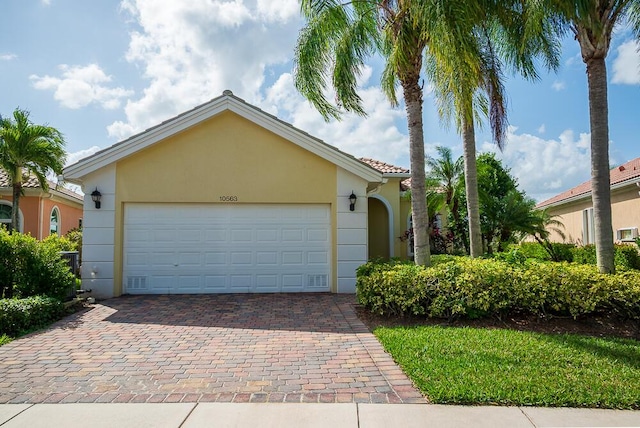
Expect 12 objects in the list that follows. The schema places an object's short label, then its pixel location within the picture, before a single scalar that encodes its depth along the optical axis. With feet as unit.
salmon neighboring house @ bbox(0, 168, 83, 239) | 56.13
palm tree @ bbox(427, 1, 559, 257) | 25.14
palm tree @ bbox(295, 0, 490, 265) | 28.55
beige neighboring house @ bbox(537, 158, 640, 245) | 47.14
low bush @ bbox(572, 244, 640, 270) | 37.40
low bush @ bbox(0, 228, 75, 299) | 28.45
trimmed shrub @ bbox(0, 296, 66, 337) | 23.38
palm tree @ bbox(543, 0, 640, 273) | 25.62
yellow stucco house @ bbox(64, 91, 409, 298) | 35.96
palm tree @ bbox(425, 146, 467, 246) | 55.36
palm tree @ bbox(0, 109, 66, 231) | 49.29
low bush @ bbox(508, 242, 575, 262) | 47.57
